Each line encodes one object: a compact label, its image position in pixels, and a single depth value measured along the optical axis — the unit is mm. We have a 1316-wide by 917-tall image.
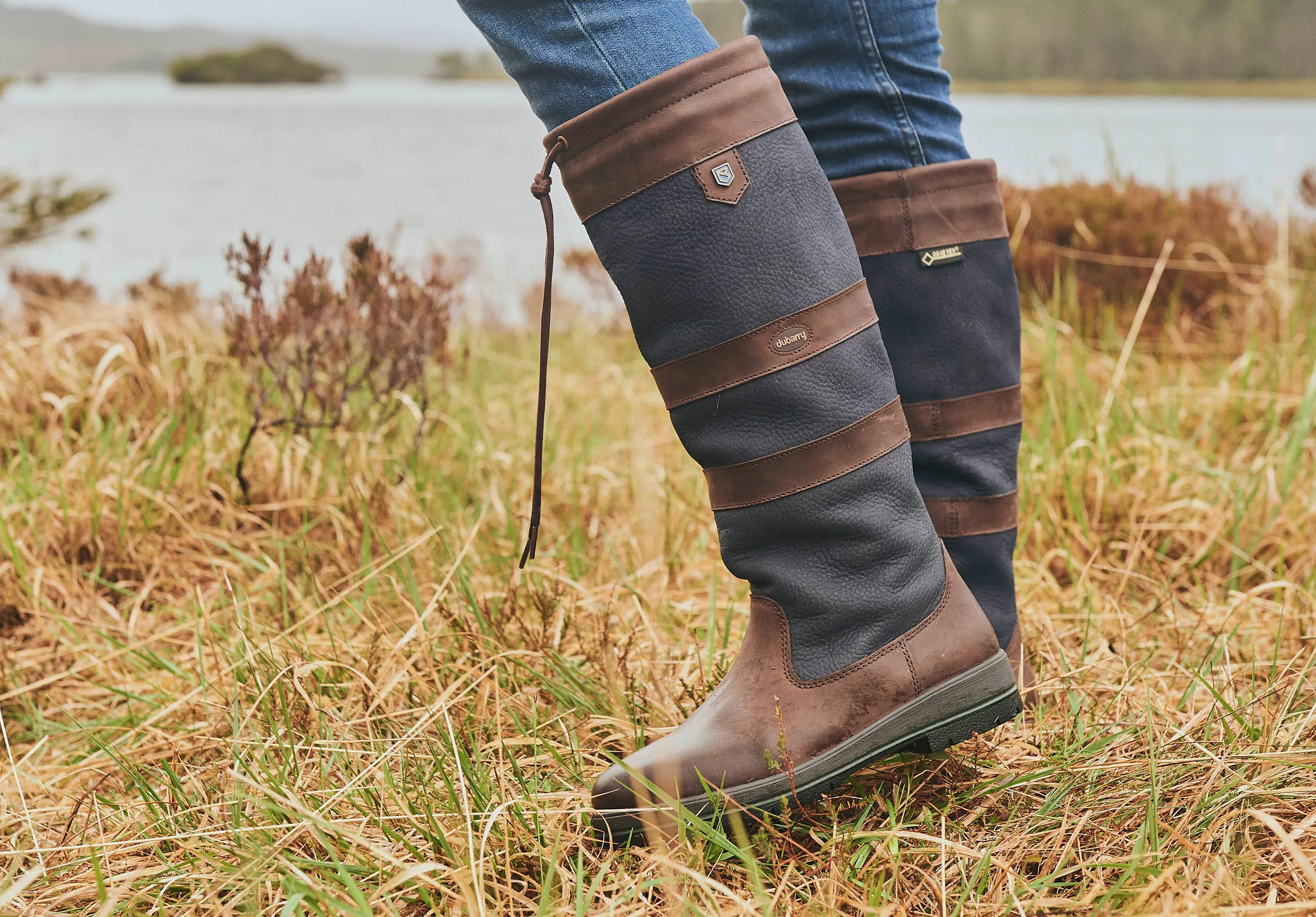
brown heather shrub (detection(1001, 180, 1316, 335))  3574
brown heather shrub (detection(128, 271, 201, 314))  4023
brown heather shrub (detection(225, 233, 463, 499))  2422
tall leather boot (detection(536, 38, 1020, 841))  1122
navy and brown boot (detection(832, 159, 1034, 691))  1395
